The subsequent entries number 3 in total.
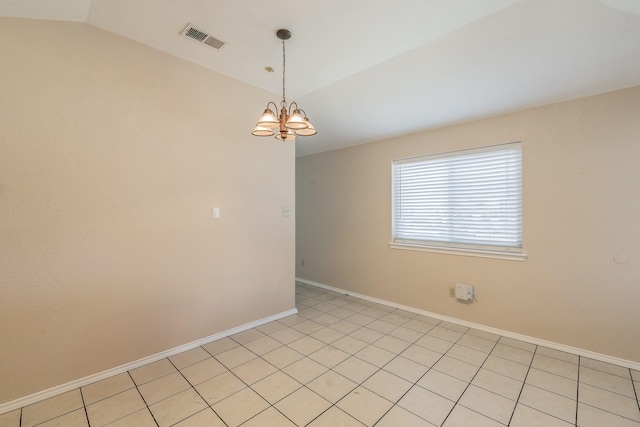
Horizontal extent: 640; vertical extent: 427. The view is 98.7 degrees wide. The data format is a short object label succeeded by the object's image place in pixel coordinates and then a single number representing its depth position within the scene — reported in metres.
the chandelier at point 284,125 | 1.85
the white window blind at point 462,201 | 2.95
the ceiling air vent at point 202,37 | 2.16
